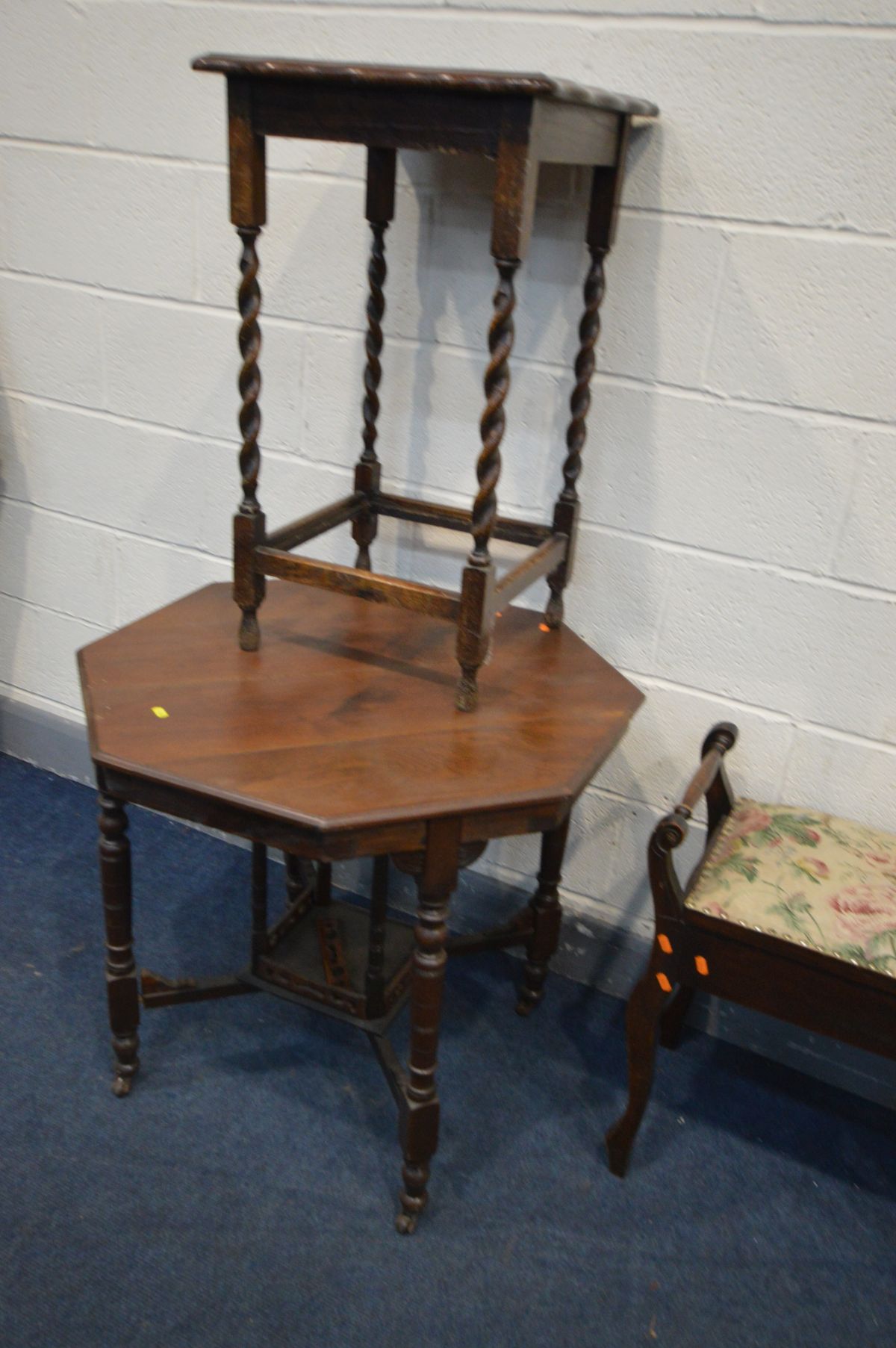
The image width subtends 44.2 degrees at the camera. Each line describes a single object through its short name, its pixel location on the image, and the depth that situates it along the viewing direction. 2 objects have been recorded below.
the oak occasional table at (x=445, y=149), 1.27
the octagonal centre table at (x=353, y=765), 1.36
